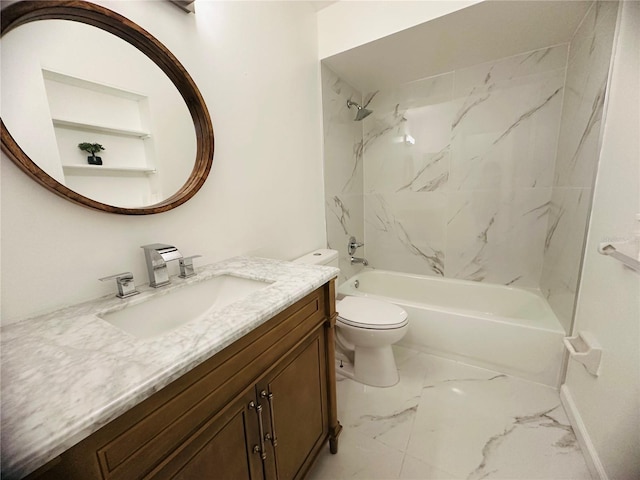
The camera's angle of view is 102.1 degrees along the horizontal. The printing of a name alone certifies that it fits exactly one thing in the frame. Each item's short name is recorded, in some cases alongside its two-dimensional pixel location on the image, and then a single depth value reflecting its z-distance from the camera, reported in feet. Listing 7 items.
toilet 4.83
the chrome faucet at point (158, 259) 2.85
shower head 6.86
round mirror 2.23
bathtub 4.97
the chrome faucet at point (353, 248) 7.46
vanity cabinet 1.42
